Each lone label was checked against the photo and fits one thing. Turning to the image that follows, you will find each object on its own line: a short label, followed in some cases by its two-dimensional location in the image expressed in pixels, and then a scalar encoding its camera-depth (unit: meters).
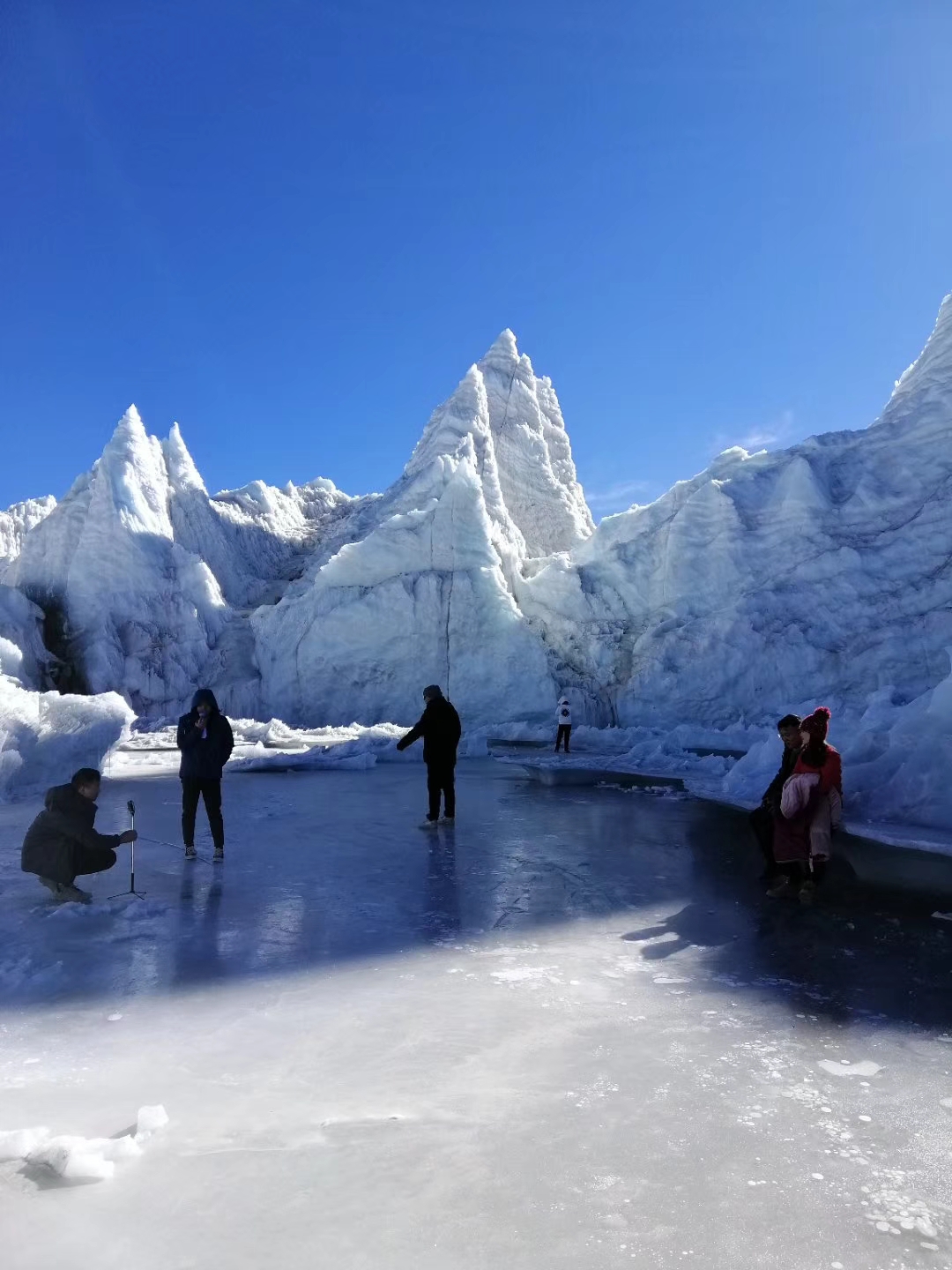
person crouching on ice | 4.98
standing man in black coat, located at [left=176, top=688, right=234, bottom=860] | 6.20
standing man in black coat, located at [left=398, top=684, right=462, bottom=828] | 7.78
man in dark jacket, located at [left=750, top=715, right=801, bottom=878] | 5.57
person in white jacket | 17.12
